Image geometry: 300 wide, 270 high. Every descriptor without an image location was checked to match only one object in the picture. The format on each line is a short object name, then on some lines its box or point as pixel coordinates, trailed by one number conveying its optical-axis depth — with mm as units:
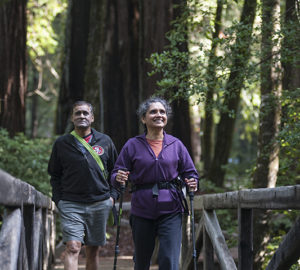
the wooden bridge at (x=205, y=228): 6124
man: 10794
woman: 8901
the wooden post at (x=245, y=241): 8353
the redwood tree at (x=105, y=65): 26009
